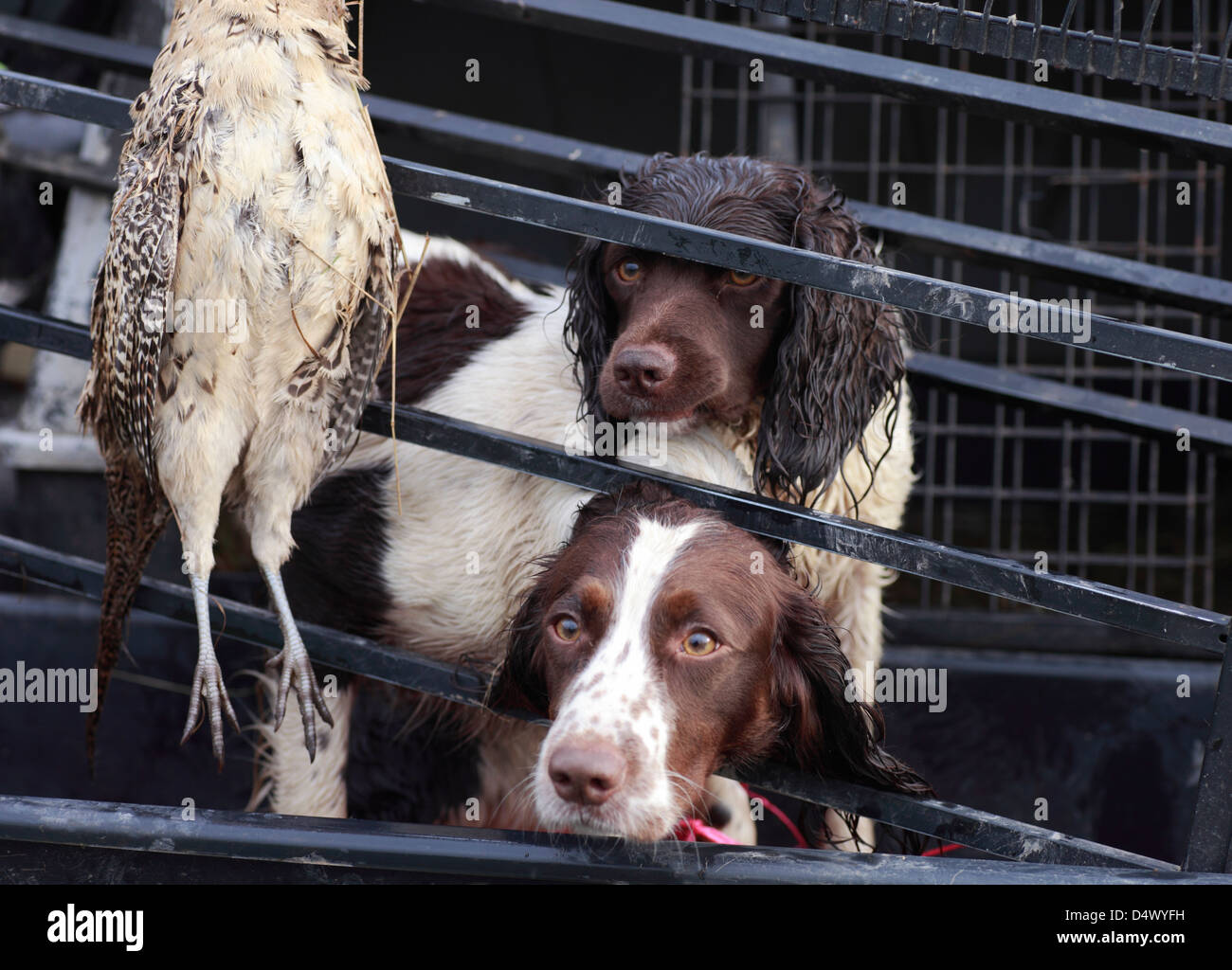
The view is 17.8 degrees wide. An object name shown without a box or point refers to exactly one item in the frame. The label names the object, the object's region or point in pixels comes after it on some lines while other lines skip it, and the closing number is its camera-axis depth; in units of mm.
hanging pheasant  1810
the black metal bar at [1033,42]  1867
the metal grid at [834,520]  1808
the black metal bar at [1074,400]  2148
